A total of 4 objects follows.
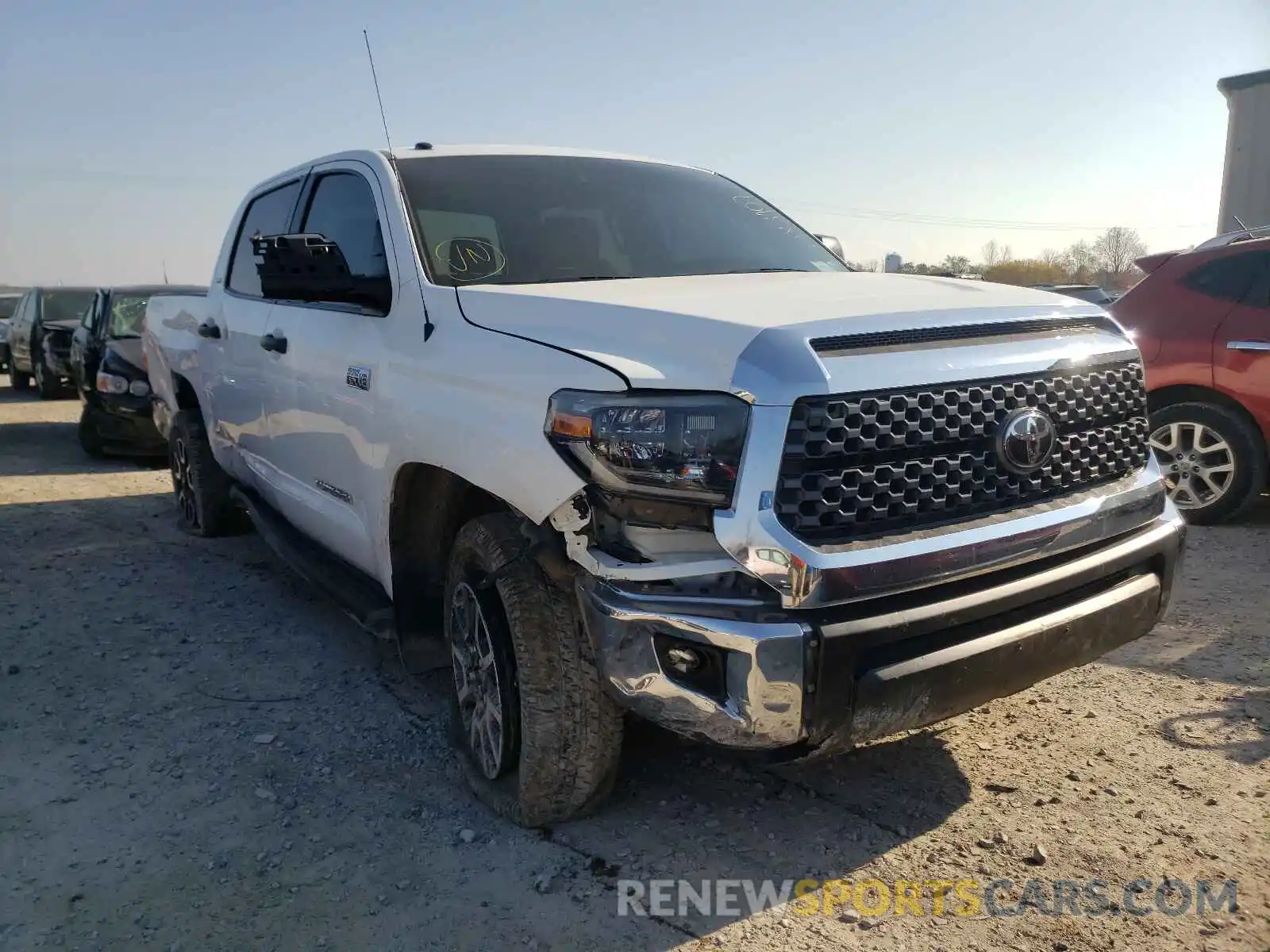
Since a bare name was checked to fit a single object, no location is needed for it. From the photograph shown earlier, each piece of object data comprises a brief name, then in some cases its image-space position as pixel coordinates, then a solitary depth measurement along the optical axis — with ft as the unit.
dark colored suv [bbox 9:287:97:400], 47.78
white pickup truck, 7.47
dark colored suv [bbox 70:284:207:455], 29.71
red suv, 19.19
